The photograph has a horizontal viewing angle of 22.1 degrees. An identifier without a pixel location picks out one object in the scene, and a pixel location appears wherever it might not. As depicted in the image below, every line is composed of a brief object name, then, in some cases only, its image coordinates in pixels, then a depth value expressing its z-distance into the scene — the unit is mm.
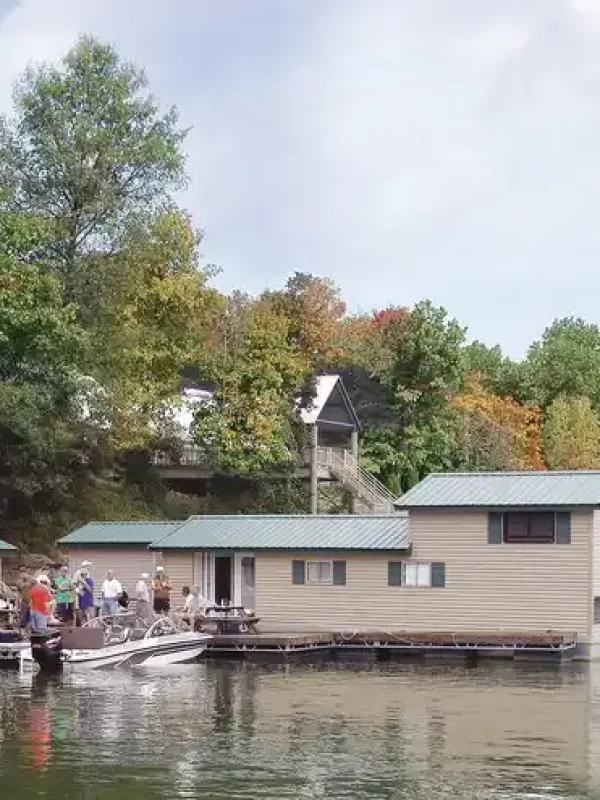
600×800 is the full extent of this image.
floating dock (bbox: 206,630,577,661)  40312
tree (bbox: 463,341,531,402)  91000
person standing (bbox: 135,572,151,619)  39219
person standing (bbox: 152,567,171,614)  43344
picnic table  42688
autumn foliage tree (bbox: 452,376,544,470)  74062
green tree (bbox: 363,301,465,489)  68625
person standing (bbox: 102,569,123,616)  40969
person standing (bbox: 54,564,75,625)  40656
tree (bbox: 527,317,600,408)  91312
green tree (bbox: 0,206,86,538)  51250
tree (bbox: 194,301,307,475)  60594
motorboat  35781
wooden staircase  64694
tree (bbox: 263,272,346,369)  67688
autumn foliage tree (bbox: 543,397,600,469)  80688
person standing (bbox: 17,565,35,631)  38625
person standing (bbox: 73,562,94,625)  40750
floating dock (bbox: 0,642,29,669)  38156
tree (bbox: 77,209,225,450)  56656
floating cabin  41406
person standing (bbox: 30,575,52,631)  35469
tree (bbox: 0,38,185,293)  56469
